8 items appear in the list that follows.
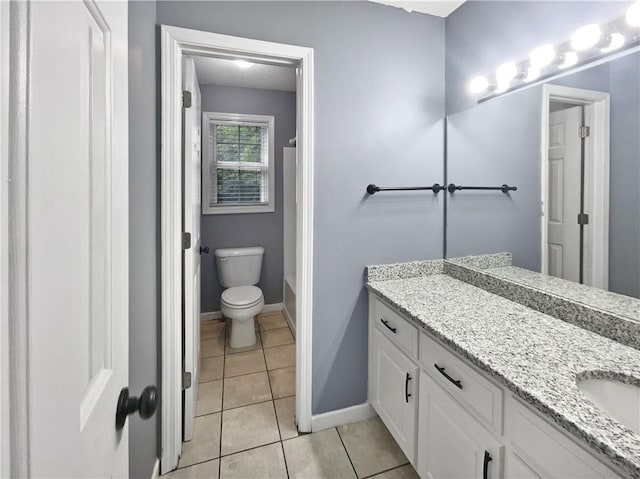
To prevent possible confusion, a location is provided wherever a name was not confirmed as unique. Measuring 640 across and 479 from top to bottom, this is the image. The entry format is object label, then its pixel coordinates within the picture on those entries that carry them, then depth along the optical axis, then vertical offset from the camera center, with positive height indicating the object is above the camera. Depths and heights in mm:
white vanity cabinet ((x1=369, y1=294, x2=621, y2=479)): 757 -587
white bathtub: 2922 -648
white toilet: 2551 -511
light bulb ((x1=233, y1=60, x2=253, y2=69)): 2593 +1450
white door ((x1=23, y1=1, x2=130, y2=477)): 294 -4
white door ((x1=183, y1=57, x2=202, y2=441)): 1542 -52
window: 3137 +758
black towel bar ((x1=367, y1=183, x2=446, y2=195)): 1717 +274
